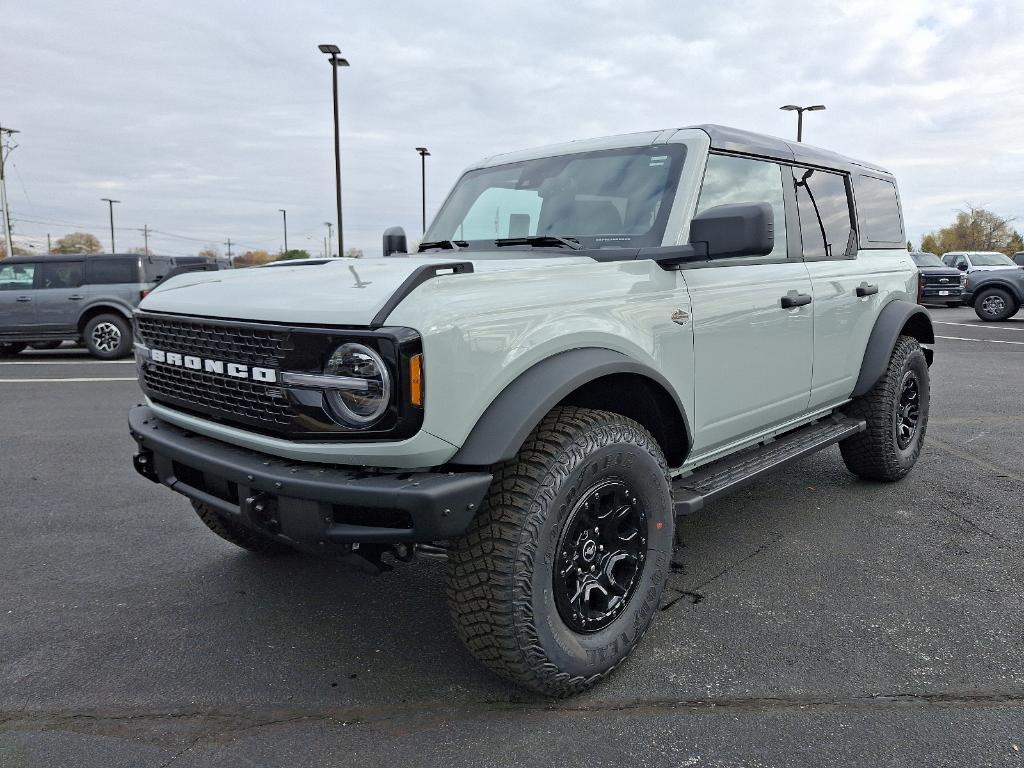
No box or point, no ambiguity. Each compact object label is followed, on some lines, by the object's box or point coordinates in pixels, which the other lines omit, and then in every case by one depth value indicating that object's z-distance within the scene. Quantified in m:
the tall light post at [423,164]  31.09
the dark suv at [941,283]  22.06
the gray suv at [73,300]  12.62
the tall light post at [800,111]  30.05
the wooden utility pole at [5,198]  35.09
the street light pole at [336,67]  20.36
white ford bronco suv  2.14
